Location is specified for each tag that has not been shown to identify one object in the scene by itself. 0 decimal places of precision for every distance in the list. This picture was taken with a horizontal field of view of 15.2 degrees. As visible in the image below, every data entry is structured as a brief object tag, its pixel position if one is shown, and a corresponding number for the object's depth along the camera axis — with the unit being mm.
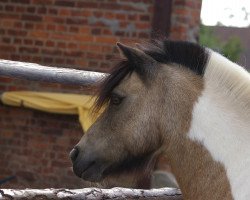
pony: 4232
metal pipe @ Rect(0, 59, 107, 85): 4883
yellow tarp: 8752
